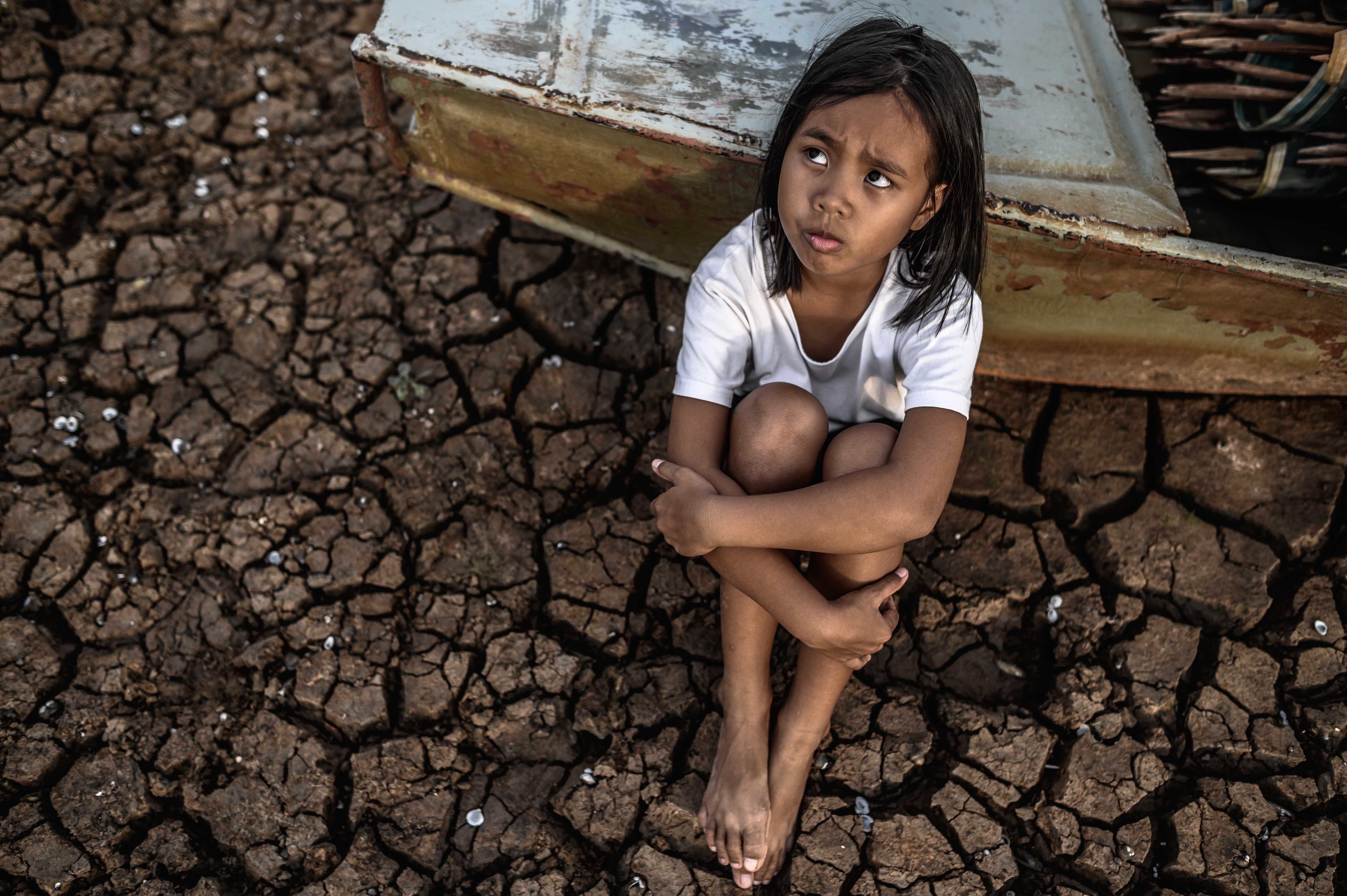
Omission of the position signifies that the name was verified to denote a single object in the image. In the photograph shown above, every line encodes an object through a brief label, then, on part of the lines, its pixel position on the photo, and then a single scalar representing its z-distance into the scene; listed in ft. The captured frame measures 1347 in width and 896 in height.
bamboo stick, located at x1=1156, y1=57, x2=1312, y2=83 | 7.11
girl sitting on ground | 5.26
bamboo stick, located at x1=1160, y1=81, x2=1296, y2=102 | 7.18
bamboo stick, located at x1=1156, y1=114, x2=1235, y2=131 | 7.64
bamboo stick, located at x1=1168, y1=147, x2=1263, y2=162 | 7.35
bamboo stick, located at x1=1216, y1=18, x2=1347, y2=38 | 6.93
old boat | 6.37
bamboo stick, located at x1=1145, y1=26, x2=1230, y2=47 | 7.69
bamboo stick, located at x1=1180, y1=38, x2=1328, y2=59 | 7.07
